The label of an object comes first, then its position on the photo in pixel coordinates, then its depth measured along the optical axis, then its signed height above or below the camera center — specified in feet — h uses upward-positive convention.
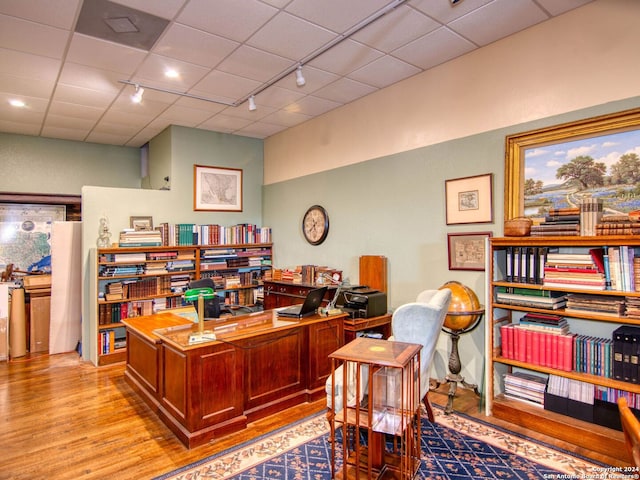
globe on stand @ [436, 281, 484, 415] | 11.18 -2.38
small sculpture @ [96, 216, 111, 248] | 16.84 +0.34
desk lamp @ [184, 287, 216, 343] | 9.62 -1.75
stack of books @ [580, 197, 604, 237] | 8.80 +0.61
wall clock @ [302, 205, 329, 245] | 17.57 +0.84
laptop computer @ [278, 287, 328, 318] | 11.46 -2.03
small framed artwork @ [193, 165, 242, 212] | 19.76 +2.90
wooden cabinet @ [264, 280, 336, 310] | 15.99 -2.32
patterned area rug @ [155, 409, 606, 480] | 8.17 -5.01
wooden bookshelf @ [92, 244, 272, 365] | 16.46 -1.81
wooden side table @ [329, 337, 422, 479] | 7.05 -3.27
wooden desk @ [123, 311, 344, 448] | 9.49 -3.57
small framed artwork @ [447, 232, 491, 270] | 11.88 -0.27
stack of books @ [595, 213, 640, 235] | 8.21 +0.36
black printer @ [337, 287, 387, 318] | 13.00 -2.13
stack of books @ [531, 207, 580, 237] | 9.16 +0.43
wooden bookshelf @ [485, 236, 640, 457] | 8.59 -3.03
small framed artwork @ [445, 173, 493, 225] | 11.71 +1.37
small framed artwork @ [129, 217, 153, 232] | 17.97 +0.89
